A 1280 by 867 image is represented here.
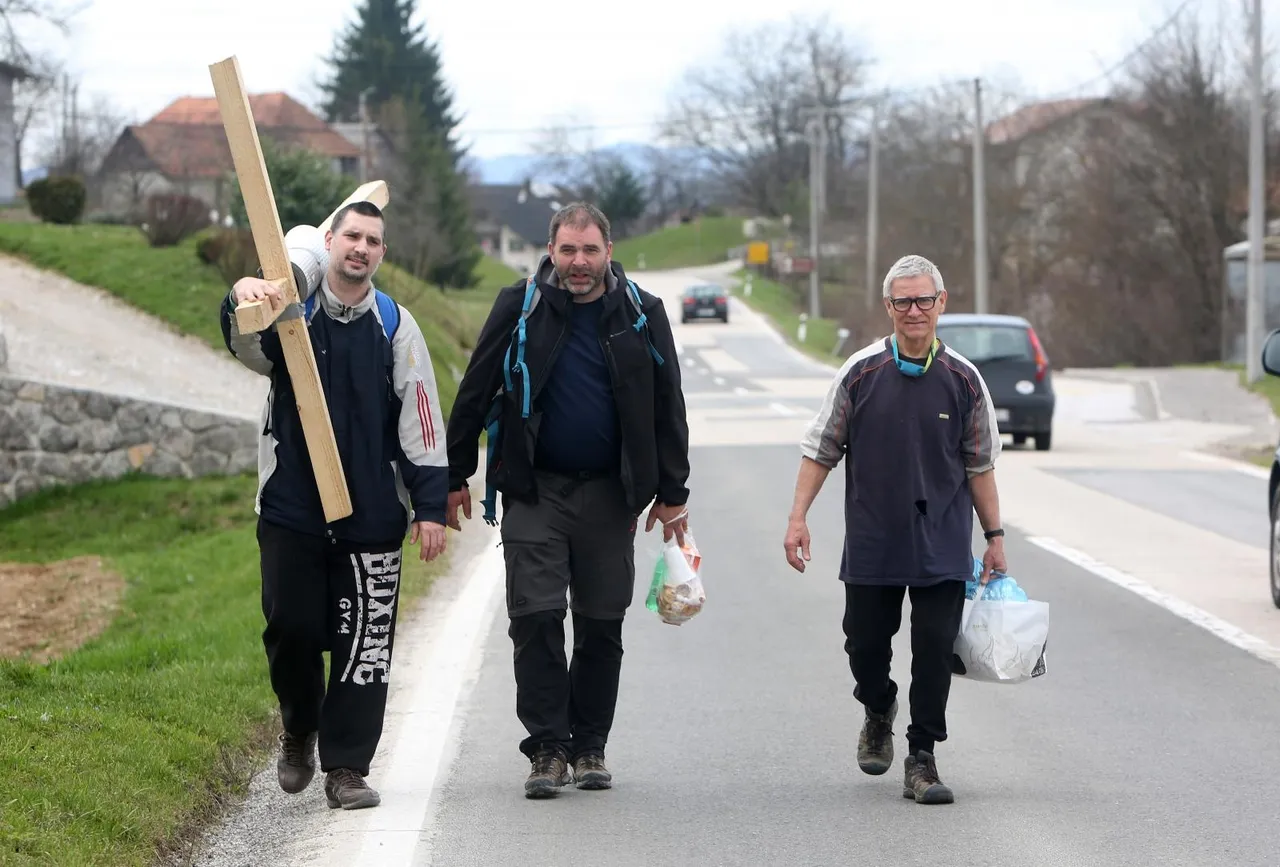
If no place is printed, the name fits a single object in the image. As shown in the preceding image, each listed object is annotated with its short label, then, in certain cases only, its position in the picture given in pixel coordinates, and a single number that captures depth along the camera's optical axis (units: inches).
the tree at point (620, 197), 5290.4
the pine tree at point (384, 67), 3671.3
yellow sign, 3951.8
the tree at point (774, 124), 4279.0
